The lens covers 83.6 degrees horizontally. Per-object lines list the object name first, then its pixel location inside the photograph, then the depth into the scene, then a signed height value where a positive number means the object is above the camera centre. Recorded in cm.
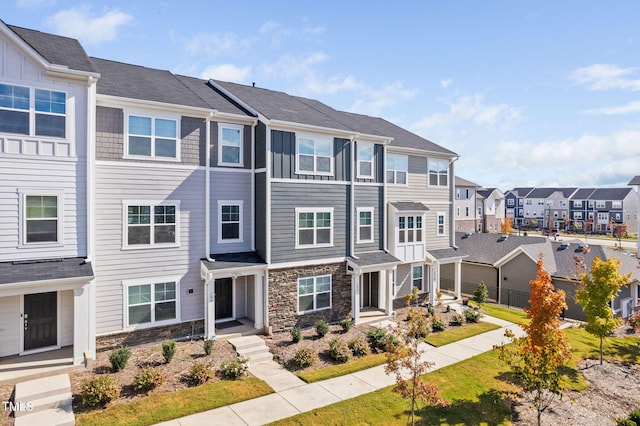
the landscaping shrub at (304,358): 1262 -507
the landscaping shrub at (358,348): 1388 -516
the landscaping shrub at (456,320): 1807 -535
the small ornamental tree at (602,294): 1359 -308
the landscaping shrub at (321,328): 1516 -482
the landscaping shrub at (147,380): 1037 -481
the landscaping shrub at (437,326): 1703 -533
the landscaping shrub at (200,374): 1116 -498
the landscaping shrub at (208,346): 1291 -473
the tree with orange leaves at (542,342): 916 -340
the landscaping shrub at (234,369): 1168 -506
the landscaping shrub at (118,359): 1128 -455
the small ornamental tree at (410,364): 854 -358
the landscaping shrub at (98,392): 952 -472
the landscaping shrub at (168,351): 1216 -461
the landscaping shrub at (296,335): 1445 -485
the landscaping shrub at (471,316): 1852 -524
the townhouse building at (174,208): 1153 +29
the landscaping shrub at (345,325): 1603 -492
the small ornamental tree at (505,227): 6309 -216
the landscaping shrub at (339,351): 1315 -505
